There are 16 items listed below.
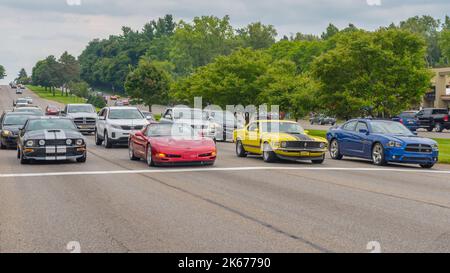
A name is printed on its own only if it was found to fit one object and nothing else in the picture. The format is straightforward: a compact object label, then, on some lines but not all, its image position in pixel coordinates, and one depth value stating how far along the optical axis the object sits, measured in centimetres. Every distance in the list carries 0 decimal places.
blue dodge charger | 2002
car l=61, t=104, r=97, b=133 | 3584
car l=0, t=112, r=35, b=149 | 2610
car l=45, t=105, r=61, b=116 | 5028
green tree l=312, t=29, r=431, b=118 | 3278
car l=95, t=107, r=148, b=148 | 2691
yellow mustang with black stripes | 2023
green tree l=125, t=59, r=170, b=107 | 7888
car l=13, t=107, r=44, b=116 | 3272
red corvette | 1834
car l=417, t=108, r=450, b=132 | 4941
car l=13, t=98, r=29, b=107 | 7449
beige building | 7888
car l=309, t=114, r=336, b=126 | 7213
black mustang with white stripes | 1923
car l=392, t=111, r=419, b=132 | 4959
